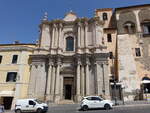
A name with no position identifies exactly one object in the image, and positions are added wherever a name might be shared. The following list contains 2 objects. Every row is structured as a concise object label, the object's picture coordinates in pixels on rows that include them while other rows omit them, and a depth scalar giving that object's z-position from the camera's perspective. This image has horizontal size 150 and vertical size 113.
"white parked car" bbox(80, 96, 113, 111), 14.90
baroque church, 22.92
